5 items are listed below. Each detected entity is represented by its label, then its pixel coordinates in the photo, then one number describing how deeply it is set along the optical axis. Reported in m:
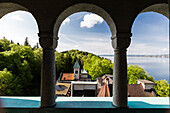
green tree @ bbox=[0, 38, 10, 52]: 19.01
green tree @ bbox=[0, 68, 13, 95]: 15.09
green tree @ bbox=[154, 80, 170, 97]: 18.12
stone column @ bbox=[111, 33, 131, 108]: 2.75
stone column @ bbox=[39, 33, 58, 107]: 2.72
